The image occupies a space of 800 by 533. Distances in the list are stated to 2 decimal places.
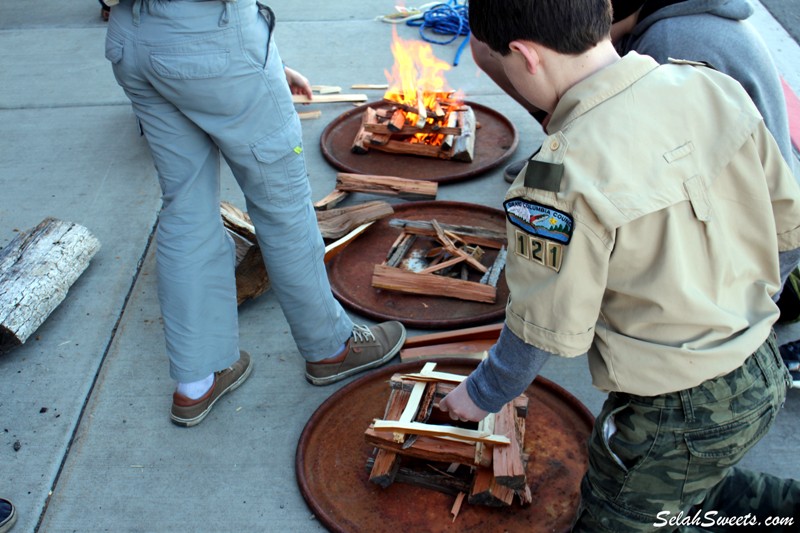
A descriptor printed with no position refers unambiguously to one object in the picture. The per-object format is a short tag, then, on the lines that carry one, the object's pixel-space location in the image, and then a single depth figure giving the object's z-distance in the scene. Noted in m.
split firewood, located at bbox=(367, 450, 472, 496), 2.42
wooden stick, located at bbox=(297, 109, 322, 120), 5.01
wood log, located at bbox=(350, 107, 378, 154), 4.47
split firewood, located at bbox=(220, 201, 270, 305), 3.24
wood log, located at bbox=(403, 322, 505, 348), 3.05
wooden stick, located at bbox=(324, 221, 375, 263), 3.53
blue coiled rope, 6.07
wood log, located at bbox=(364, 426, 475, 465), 2.33
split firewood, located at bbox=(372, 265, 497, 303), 3.30
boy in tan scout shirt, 1.46
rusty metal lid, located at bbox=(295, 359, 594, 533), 2.36
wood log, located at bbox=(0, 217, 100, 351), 3.09
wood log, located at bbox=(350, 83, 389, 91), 5.28
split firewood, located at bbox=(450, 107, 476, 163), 4.30
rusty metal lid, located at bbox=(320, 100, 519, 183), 4.28
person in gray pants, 2.16
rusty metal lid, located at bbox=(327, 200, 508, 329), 3.23
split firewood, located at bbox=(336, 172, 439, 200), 3.99
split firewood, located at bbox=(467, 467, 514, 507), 2.28
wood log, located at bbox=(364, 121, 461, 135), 4.34
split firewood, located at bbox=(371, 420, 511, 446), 2.29
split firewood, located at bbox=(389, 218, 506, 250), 3.67
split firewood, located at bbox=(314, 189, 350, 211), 3.92
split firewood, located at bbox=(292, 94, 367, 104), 5.15
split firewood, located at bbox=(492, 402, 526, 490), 2.22
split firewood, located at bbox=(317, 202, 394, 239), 3.65
